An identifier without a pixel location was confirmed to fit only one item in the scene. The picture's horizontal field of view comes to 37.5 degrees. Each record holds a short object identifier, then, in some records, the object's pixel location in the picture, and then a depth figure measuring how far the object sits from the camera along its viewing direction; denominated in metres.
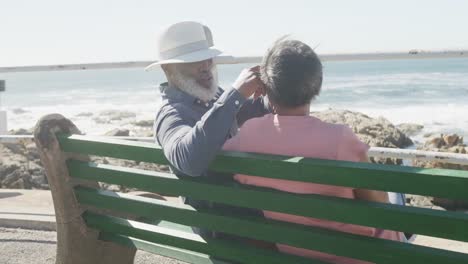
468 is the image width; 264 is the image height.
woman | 2.14
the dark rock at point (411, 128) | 21.93
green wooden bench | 1.83
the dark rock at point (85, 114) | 34.17
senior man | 2.21
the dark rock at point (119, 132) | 15.03
